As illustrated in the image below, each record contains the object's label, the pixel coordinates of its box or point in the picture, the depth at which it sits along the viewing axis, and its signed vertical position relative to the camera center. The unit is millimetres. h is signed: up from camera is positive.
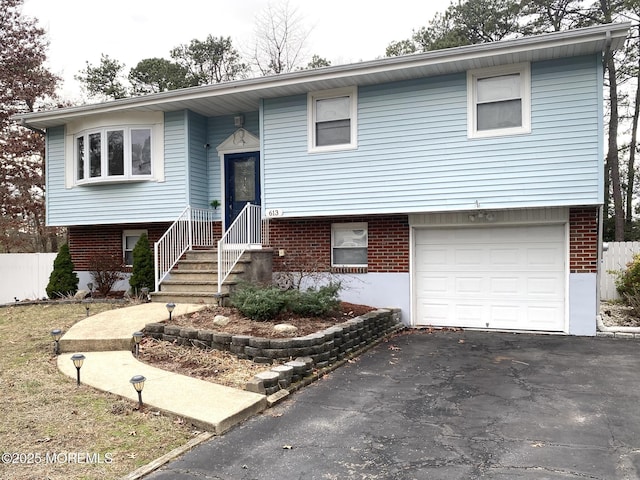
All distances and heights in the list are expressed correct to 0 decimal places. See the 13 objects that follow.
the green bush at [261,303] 7684 -1162
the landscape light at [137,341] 6594 -1528
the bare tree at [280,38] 22781 +9294
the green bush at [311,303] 8008 -1191
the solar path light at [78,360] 5363 -1412
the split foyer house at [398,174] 8203 +1167
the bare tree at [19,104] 17911 +4943
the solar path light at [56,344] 6905 -1628
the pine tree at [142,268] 11016 -822
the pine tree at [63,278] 12016 -1126
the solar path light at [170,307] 7786 -1205
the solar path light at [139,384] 4715 -1494
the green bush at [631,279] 11420 -1219
